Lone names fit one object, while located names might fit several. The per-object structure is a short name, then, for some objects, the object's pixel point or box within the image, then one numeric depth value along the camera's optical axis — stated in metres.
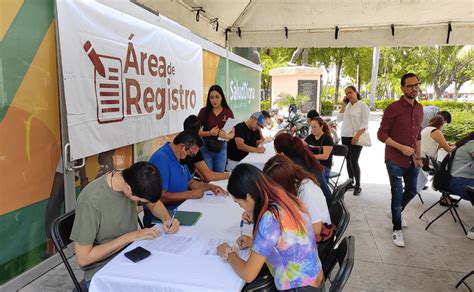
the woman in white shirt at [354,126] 5.22
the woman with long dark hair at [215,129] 4.07
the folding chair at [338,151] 4.58
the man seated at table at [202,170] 3.22
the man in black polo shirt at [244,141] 4.36
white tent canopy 4.66
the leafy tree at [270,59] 22.80
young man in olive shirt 1.67
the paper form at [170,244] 1.72
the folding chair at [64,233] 1.80
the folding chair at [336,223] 2.06
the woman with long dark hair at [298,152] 2.71
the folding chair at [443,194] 4.01
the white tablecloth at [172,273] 1.41
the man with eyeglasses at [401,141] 3.52
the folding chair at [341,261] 1.47
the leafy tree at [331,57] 24.62
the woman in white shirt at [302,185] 1.95
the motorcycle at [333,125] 8.70
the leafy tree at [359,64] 28.11
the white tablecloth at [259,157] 3.93
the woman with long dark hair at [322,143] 4.19
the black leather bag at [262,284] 1.54
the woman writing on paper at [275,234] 1.49
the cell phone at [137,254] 1.60
